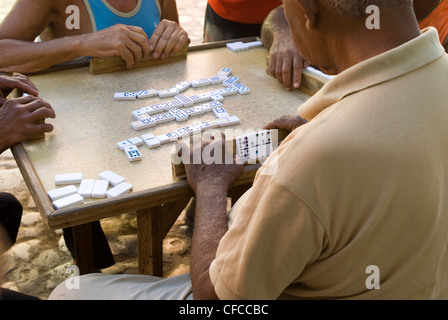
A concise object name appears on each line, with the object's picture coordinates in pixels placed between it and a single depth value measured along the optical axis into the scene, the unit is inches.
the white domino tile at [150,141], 81.1
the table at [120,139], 71.2
